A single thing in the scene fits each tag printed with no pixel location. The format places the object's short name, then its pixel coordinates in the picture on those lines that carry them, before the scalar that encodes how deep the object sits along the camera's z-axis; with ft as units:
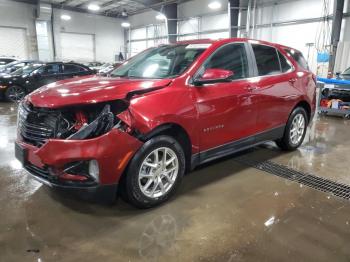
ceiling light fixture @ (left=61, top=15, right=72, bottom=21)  63.00
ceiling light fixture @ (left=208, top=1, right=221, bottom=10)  46.94
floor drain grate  10.42
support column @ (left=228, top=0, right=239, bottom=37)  42.86
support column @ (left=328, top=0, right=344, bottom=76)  33.53
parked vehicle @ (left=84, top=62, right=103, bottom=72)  55.93
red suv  7.55
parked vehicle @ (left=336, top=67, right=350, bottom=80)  24.81
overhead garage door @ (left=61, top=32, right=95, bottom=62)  64.85
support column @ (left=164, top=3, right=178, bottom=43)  52.48
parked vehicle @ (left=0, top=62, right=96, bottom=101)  29.25
